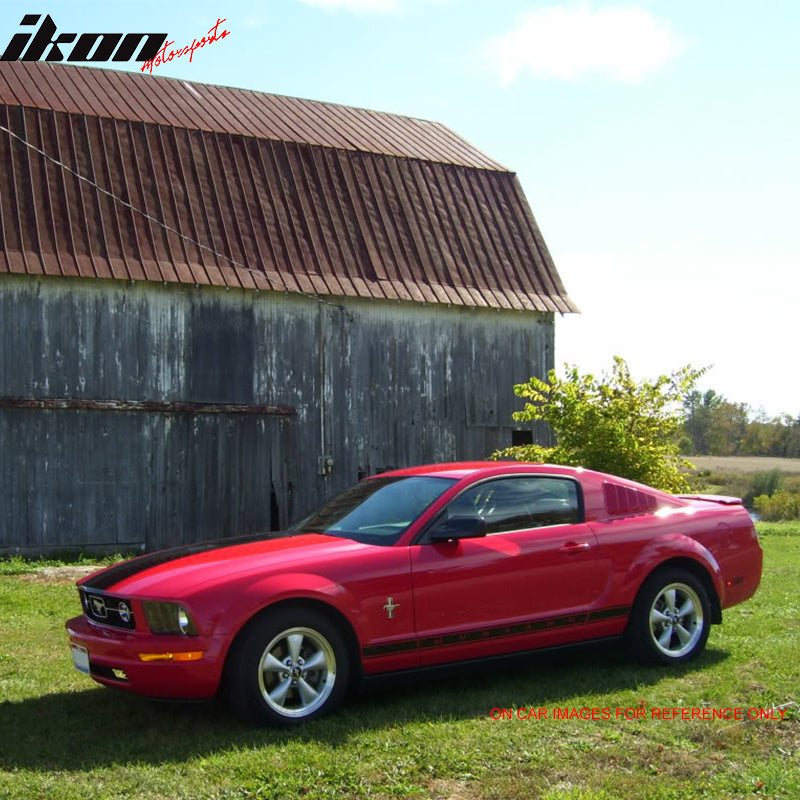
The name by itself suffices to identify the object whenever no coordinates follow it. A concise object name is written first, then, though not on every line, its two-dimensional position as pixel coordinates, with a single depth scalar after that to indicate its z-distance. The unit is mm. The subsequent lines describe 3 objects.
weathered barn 16656
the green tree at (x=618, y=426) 13859
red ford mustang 5965
